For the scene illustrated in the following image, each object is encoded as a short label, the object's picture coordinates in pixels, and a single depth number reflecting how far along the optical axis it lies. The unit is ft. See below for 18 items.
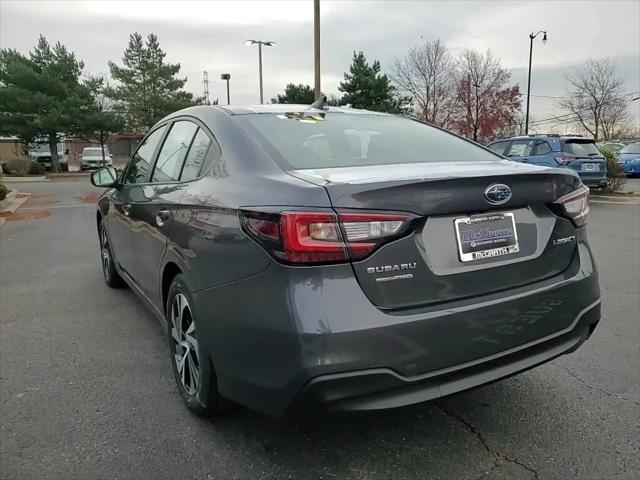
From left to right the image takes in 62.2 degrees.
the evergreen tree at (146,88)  130.41
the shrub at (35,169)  95.91
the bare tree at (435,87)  111.34
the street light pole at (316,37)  49.29
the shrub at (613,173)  47.09
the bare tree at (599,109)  143.33
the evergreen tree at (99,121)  105.70
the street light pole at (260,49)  90.17
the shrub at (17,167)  92.63
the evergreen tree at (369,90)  116.26
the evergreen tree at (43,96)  99.86
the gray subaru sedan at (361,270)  6.28
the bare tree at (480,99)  109.91
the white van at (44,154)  115.03
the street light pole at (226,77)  111.55
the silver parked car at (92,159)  109.70
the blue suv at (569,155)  42.63
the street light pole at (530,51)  95.66
